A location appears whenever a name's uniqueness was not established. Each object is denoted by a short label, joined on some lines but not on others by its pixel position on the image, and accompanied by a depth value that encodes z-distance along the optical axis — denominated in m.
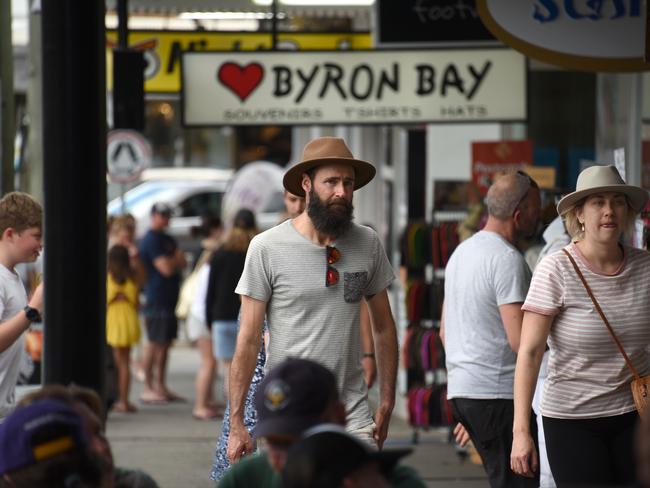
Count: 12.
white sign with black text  19.94
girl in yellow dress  26.14
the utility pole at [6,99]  18.95
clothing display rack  20.98
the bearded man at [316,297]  11.23
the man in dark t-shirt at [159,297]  28.41
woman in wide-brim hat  10.88
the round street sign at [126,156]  34.44
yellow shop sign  27.08
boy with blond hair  11.70
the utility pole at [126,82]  18.20
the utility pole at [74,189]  10.50
